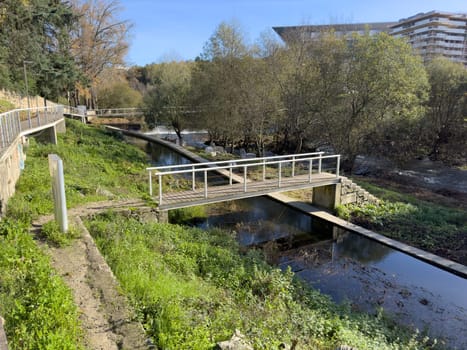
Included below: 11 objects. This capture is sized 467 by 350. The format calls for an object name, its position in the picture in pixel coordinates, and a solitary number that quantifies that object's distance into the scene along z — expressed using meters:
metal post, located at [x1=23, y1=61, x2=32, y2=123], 19.43
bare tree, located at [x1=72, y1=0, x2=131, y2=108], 33.91
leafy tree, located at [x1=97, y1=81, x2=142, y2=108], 43.98
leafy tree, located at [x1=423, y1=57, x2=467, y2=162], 22.12
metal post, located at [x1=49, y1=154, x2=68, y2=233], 5.57
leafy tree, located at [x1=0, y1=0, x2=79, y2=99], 20.80
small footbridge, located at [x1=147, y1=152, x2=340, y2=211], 8.59
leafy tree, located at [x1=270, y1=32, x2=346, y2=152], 16.81
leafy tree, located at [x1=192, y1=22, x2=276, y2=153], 18.22
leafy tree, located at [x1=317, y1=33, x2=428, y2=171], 15.16
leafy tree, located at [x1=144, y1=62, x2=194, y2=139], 26.70
